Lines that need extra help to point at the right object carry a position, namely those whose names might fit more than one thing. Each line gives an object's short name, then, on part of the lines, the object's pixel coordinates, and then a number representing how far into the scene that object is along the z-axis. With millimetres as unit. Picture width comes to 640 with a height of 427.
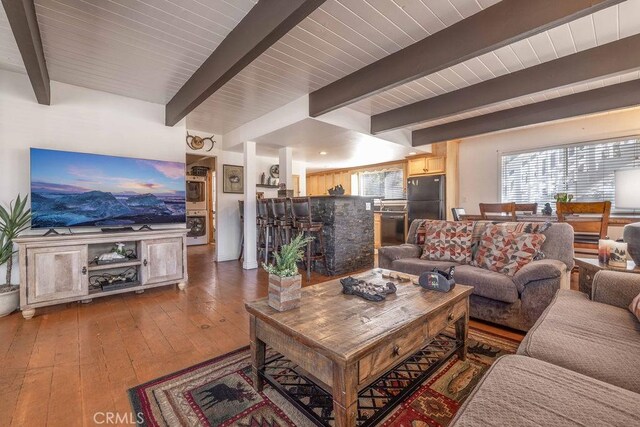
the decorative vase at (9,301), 2578
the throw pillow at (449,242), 2836
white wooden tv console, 2584
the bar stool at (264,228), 4664
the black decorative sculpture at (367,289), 1625
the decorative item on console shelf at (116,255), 3100
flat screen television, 2910
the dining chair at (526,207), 3809
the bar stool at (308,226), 3938
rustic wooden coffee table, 1086
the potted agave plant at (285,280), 1444
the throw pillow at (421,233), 3280
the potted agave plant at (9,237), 2619
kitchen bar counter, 4145
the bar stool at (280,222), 4304
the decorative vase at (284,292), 1441
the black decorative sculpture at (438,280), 1752
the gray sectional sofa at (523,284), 2053
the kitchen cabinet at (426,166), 5938
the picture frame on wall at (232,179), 5438
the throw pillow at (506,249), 2393
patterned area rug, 1332
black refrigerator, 5789
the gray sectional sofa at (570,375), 790
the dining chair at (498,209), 3844
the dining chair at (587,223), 3068
